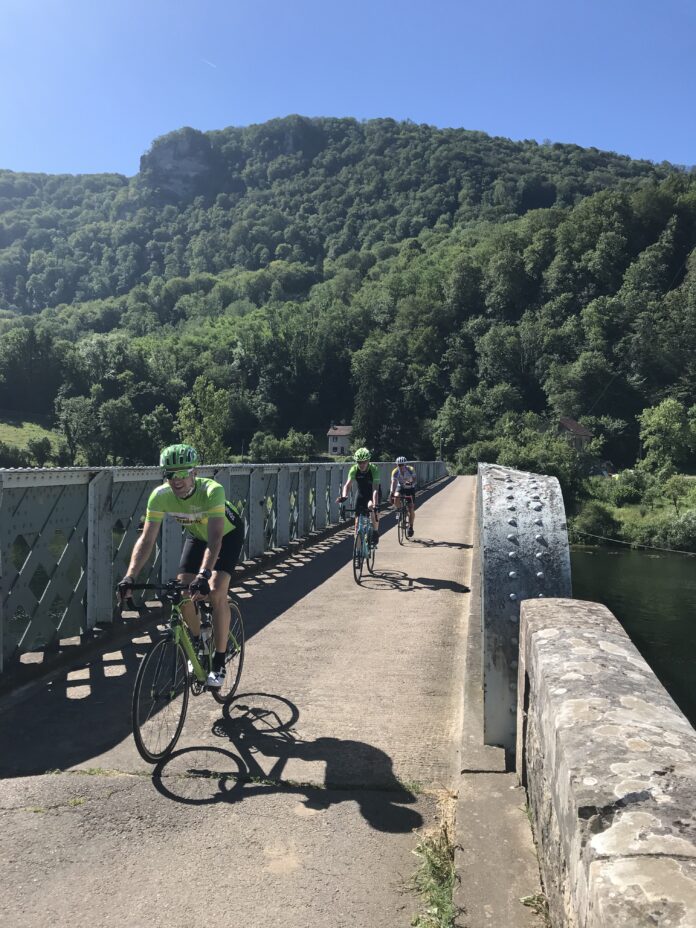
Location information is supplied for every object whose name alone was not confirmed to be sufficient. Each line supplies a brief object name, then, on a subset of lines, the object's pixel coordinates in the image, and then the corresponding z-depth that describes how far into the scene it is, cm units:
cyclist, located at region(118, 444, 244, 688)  417
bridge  163
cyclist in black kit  958
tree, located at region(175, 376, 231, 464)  9425
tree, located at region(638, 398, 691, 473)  8956
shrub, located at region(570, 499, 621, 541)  6363
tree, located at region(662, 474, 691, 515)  7062
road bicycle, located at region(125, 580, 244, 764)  366
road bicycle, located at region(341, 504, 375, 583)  912
